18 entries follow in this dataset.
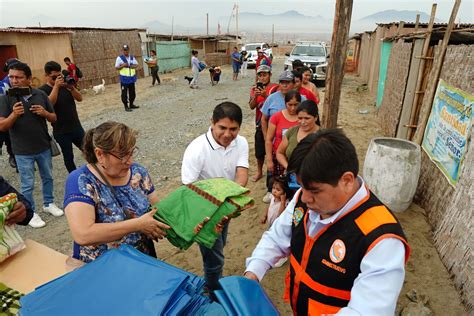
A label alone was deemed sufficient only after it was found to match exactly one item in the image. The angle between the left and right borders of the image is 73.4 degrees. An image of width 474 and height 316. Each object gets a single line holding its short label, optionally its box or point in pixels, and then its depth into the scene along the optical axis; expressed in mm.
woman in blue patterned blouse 1686
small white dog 13422
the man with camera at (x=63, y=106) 4757
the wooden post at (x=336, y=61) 3516
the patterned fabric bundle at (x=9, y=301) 1443
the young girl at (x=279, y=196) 3361
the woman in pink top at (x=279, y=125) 3643
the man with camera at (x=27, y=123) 3826
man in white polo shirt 2422
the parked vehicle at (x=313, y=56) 14242
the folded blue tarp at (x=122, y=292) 1170
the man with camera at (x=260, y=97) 5012
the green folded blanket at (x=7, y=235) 1781
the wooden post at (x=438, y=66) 3988
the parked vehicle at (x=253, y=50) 22766
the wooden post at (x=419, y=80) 5355
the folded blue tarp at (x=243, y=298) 1145
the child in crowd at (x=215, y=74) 15820
